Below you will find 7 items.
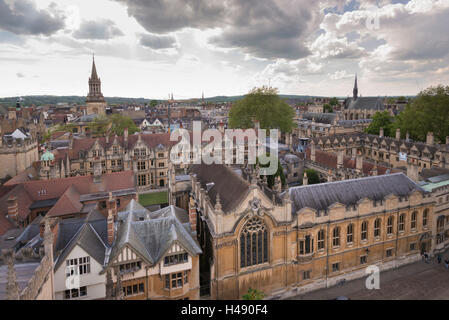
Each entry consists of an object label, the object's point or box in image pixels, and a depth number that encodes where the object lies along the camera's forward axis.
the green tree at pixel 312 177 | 46.19
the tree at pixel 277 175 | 44.35
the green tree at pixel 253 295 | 20.94
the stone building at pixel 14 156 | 45.97
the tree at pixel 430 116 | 70.19
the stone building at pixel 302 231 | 24.62
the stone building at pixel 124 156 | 53.16
